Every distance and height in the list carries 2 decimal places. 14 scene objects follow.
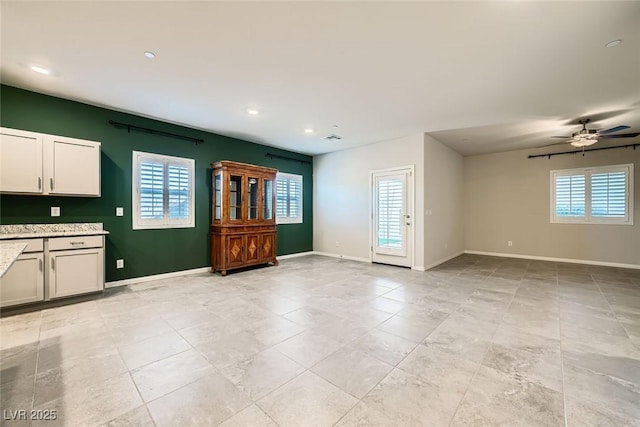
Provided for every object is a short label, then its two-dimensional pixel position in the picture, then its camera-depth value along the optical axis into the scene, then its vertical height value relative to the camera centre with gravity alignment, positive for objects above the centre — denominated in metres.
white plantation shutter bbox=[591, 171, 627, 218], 5.63 +0.42
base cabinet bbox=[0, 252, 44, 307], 3.04 -0.81
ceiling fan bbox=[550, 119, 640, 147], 4.23 +1.28
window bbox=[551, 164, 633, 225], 5.61 +0.42
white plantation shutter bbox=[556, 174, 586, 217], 6.04 +0.42
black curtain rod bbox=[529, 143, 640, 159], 5.50 +1.44
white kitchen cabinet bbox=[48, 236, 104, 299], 3.33 -0.68
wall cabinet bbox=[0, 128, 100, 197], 3.16 +0.64
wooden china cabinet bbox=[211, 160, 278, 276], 5.02 -0.05
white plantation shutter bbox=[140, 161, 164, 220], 4.41 +0.41
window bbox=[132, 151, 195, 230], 4.38 +0.40
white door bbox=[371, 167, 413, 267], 5.55 -0.06
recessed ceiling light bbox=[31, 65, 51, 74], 2.93 +1.64
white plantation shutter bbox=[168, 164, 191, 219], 4.76 +0.41
